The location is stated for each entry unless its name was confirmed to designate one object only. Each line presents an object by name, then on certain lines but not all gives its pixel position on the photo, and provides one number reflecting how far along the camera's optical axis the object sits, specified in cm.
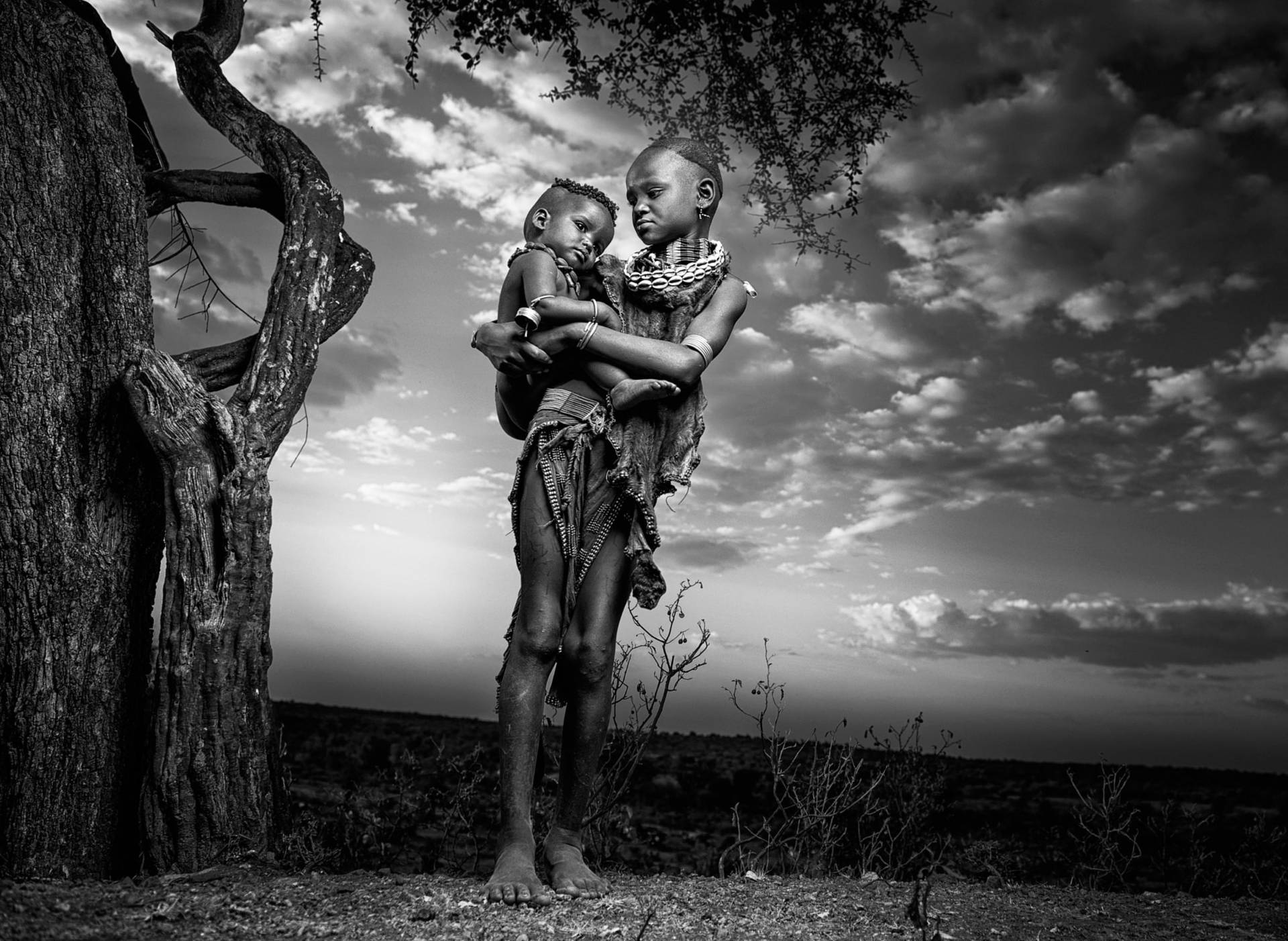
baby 337
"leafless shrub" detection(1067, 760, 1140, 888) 520
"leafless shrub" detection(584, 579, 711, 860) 482
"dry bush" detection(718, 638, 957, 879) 507
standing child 330
